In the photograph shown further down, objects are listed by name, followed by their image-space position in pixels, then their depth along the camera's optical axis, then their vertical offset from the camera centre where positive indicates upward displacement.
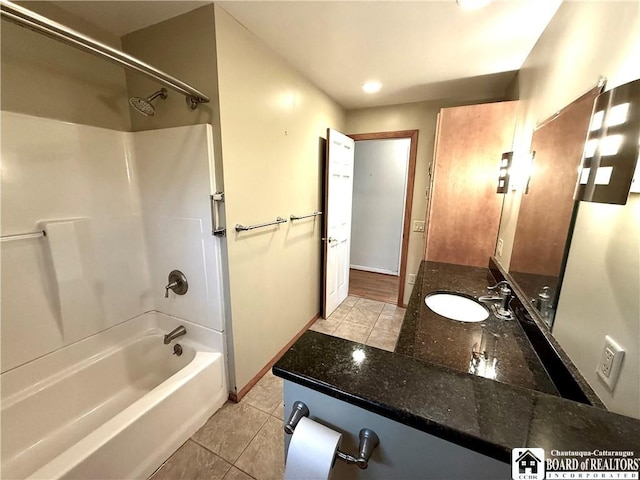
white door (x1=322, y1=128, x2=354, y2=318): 2.61 -0.27
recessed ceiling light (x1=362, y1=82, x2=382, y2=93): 2.29 +0.98
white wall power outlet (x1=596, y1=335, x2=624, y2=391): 0.66 -0.44
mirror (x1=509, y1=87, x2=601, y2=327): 0.97 -0.04
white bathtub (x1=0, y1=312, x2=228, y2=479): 1.18 -1.21
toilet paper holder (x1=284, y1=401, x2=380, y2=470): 0.56 -0.57
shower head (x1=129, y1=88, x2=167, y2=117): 1.34 +0.45
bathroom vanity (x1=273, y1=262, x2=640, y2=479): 0.48 -0.45
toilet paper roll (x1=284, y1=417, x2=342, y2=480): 0.57 -0.59
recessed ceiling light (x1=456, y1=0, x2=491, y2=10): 1.24 +0.94
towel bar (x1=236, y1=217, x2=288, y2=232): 1.63 -0.24
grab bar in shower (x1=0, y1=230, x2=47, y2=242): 1.26 -0.26
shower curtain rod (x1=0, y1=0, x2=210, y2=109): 0.81 +0.54
